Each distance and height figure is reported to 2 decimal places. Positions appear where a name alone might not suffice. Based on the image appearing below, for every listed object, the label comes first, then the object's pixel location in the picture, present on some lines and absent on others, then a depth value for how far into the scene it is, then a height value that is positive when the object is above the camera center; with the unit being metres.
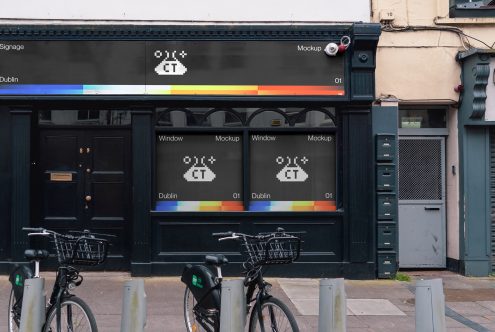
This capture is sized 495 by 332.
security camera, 9.77 +2.04
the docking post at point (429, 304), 5.54 -1.08
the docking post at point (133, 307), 5.40 -1.08
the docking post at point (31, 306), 5.32 -1.05
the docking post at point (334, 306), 5.46 -1.09
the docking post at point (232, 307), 5.35 -1.07
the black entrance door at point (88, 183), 9.98 -0.03
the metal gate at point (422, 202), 10.55 -0.35
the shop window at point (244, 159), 9.94 +0.35
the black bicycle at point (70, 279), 5.34 -0.86
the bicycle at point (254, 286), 5.50 -0.97
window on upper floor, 10.27 +2.81
